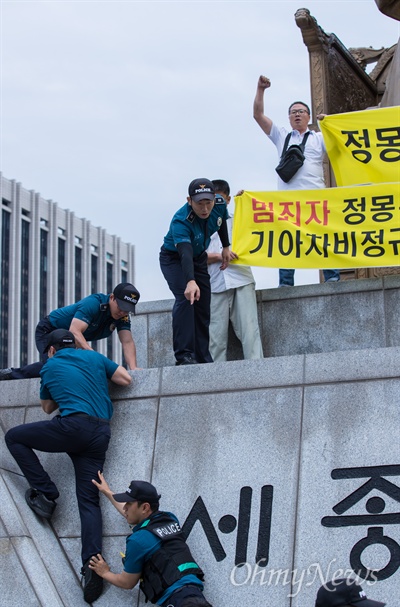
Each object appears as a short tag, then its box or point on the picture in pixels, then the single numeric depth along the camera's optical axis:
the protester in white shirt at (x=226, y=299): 9.78
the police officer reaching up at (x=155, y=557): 6.87
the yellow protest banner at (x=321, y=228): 9.71
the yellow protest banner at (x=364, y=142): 10.16
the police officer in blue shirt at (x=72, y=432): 7.83
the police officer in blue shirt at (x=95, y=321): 8.81
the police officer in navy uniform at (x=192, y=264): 8.91
